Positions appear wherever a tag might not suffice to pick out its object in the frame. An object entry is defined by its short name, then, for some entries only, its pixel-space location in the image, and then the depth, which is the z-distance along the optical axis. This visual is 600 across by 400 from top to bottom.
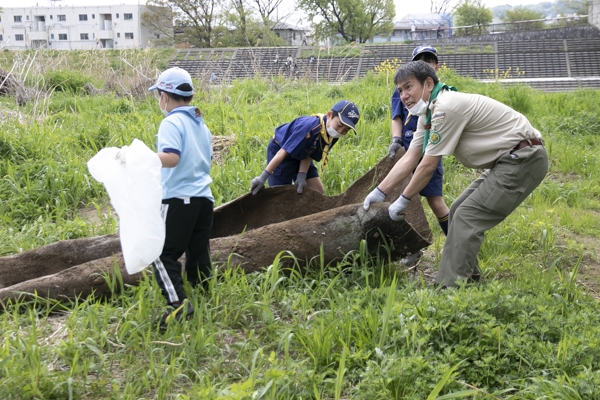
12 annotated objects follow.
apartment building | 54.19
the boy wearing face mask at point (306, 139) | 4.15
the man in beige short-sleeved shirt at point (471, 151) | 3.20
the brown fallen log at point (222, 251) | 3.27
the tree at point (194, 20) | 47.77
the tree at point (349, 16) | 47.94
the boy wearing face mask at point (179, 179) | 2.90
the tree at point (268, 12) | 49.31
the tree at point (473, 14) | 60.69
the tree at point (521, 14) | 64.56
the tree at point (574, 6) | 60.60
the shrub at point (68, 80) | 11.84
